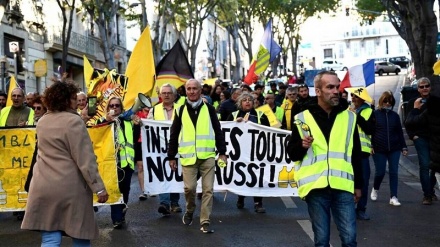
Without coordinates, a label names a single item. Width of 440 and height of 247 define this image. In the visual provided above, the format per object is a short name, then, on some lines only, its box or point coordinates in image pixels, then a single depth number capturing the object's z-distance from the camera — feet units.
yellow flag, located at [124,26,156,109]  37.29
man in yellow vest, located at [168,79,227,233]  29.09
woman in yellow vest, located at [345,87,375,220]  30.58
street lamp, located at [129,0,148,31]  95.25
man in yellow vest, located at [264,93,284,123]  44.11
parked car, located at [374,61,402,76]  221.25
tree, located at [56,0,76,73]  85.41
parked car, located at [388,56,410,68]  241.55
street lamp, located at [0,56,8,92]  77.46
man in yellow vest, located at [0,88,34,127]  36.63
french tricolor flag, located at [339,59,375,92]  47.26
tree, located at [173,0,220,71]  108.78
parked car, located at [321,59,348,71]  241.22
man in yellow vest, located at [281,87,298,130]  45.87
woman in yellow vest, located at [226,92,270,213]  34.76
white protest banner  35.04
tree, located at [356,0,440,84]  61.16
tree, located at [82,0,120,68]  84.99
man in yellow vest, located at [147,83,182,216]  34.01
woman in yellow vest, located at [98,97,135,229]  31.07
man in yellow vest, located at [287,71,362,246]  18.45
